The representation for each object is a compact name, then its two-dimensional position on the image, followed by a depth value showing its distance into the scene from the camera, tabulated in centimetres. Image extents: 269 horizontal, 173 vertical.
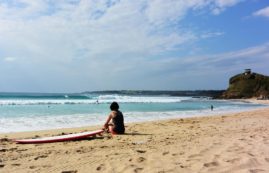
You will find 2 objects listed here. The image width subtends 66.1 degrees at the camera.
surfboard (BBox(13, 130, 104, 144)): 537
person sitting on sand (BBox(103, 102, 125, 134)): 640
